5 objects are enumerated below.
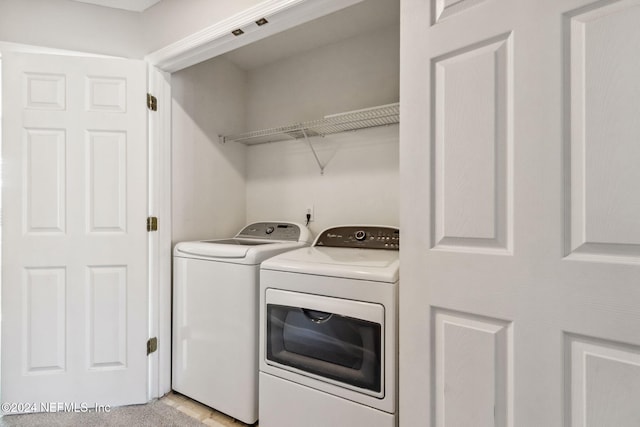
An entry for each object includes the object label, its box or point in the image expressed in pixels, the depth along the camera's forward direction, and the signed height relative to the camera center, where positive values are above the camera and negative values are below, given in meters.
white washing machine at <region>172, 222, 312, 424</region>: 1.66 -0.62
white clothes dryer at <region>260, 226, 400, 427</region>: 1.24 -0.56
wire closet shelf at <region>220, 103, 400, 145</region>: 1.89 +0.60
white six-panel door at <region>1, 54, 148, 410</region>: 1.78 -0.10
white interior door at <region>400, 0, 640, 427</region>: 0.74 +0.00
